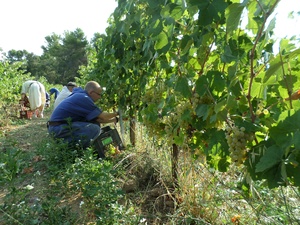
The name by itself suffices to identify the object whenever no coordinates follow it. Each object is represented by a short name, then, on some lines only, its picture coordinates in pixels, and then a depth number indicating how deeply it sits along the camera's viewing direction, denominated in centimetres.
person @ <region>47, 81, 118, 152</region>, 462
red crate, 1127
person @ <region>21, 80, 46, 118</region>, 1063
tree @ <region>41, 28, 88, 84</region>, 4997
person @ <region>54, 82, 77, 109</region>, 744
